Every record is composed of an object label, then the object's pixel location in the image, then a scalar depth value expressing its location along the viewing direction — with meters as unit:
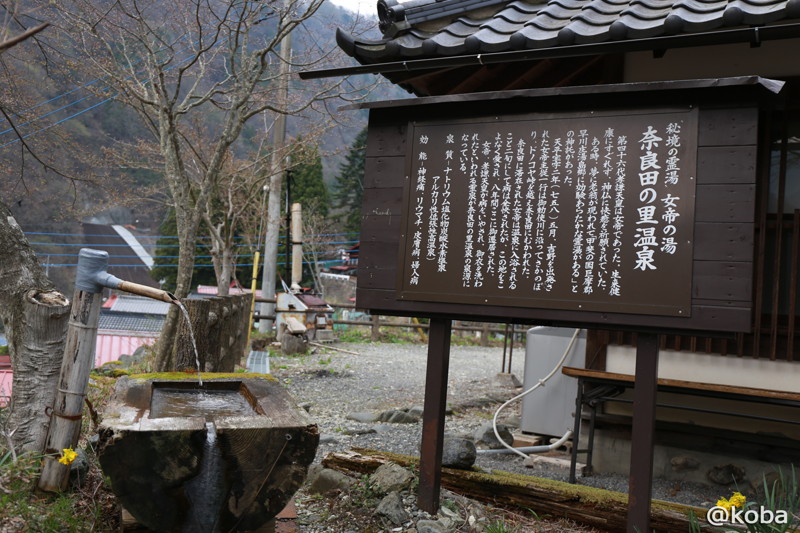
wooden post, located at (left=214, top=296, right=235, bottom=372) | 6.95
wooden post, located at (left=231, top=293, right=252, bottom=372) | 9.15
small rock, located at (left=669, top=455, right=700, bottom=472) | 5.52
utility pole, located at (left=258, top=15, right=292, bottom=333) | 15.00
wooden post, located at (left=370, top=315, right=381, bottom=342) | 19.78
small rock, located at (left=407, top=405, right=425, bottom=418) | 8.34
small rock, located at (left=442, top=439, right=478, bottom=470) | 4.70
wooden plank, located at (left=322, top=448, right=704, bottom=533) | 3.97
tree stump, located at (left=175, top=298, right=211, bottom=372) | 5.93
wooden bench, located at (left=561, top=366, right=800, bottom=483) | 4.72
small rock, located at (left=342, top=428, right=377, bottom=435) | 7.18
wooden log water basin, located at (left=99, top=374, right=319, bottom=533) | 2.84
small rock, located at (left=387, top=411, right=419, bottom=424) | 8.03
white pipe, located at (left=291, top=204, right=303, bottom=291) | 17.69
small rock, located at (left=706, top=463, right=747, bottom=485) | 5.34
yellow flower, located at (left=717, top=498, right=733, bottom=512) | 3.11
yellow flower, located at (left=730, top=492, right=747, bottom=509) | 3.06
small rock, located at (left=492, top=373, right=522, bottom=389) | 12.04
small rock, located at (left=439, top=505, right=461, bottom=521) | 4.09
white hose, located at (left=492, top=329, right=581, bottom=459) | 6.39
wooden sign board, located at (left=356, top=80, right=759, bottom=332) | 3.48
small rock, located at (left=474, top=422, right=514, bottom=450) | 6.95
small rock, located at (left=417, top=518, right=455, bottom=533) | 3.84
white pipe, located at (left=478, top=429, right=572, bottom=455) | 6.42
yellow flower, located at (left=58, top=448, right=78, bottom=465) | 3.33
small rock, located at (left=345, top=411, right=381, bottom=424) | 8.05
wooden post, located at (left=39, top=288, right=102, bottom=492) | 3.63
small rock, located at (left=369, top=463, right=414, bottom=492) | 4.36
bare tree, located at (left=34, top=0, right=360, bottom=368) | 9.50
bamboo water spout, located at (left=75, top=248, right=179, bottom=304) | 3.60
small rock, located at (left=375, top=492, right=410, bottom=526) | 3.96
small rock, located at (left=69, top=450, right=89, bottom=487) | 3.74
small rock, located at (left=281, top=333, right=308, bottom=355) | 14.61
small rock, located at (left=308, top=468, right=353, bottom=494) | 4.52
